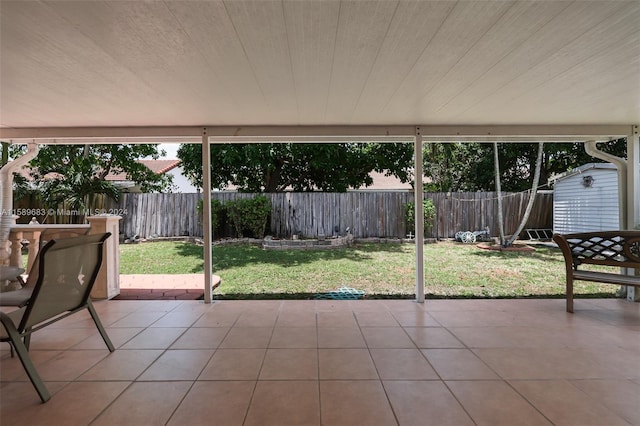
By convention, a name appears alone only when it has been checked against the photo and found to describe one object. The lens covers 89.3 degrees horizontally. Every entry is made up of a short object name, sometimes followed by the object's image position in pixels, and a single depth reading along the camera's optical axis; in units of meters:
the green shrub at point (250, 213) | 8.30
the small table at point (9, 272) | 2.85
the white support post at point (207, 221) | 4.00
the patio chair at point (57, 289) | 1.90
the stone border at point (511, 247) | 7.59
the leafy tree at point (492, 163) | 12.55
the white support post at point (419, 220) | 3.99
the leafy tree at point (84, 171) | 8.08
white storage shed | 7.27
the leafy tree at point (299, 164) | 9.48
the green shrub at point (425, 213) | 8.67
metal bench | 3.30
